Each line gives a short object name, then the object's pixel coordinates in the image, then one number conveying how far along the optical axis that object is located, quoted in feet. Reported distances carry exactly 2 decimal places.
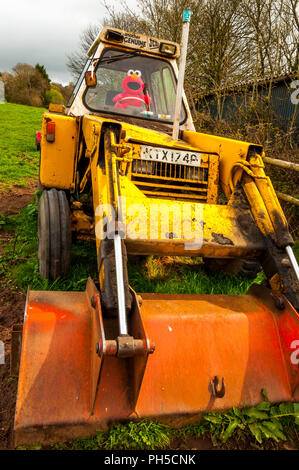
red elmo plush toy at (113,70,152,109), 14.44
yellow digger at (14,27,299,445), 6.54
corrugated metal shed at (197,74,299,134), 28.42
